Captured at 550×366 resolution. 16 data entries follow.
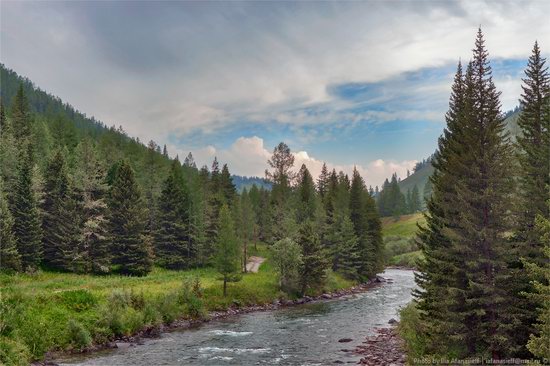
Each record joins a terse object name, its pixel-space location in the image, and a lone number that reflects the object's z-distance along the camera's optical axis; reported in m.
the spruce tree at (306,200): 96.19
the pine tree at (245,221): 81.84
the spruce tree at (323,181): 129.25
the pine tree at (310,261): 66.94
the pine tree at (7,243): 52.38
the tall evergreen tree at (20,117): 102.07
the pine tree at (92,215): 64.75
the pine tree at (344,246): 85.62
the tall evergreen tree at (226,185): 114.77
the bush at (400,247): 140.25
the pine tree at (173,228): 81.00
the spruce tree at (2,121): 90.89
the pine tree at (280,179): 103.31
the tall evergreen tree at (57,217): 63.59
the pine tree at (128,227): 69.19
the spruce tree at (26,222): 57.69
